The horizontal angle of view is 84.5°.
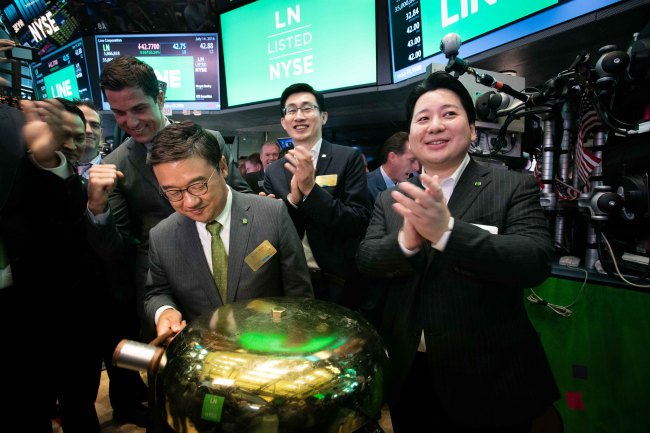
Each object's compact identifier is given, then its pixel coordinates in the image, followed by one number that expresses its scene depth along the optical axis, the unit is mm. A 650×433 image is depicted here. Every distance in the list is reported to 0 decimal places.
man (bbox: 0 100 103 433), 1306
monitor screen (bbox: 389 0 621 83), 2350
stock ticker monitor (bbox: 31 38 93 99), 5734
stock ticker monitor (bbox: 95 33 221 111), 4984
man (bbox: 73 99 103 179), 2717
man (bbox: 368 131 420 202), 3795
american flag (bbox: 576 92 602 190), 1803
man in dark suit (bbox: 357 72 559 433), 1094
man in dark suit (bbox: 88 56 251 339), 1843
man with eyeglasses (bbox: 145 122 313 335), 1337
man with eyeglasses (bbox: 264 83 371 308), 2154
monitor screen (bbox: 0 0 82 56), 6609
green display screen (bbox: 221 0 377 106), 3807
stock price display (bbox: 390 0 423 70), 3361
